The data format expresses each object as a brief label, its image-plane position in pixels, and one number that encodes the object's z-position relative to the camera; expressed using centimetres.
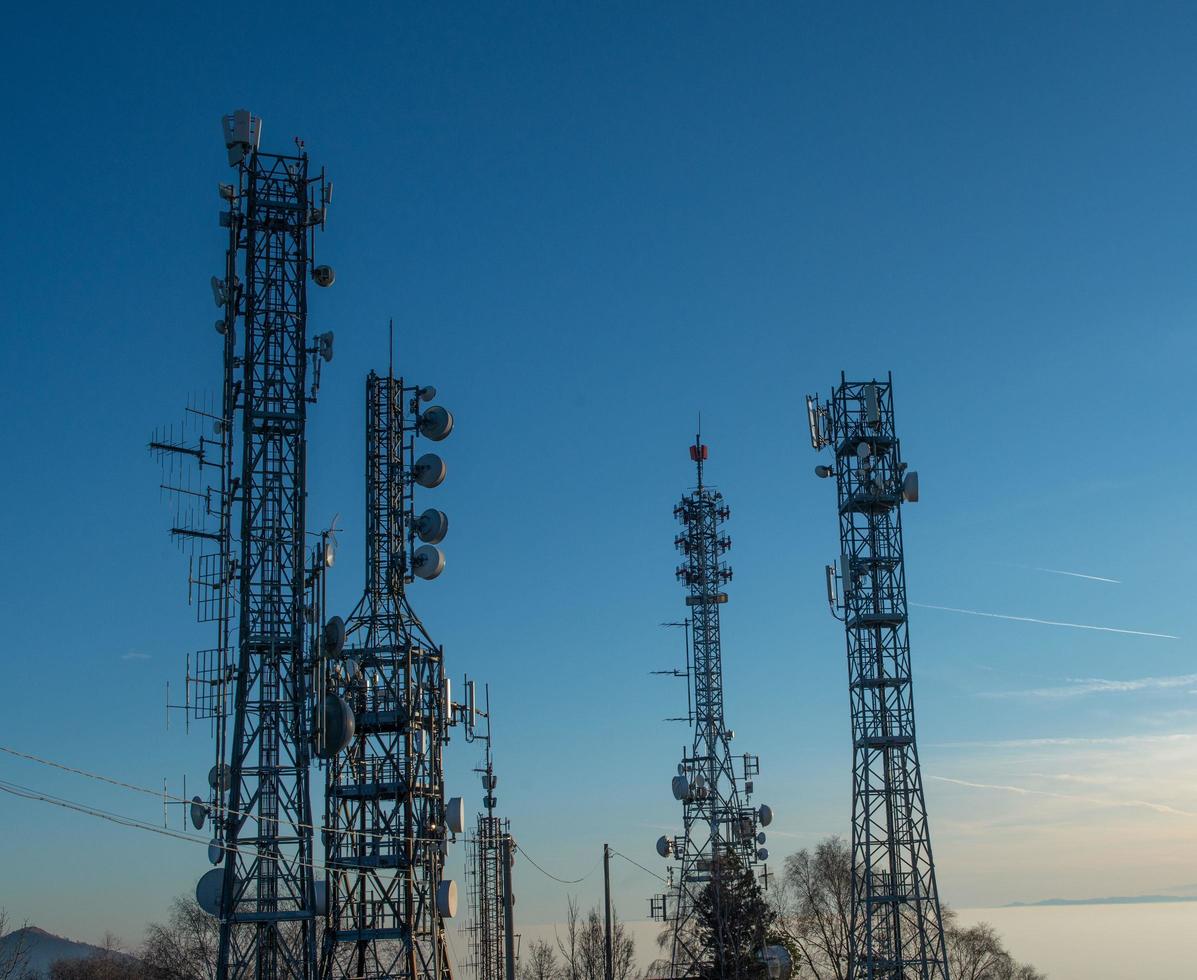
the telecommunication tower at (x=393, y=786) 3972
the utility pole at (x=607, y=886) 4306
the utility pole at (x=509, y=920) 3566
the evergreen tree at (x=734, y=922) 5990
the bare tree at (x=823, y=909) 7800
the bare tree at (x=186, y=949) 7425
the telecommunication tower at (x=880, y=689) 5381
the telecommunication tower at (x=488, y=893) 5616
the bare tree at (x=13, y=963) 7225
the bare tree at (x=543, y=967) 9126
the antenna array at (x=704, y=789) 6438
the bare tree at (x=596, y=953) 7246
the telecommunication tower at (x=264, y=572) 3684
